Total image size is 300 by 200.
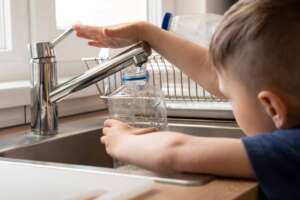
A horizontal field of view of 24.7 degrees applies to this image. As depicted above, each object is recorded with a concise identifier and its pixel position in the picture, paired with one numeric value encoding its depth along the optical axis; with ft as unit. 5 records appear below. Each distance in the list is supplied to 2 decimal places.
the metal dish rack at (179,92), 4.26
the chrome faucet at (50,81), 3.56
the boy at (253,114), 2.55
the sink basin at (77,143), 3.53
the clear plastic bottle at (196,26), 4.81
